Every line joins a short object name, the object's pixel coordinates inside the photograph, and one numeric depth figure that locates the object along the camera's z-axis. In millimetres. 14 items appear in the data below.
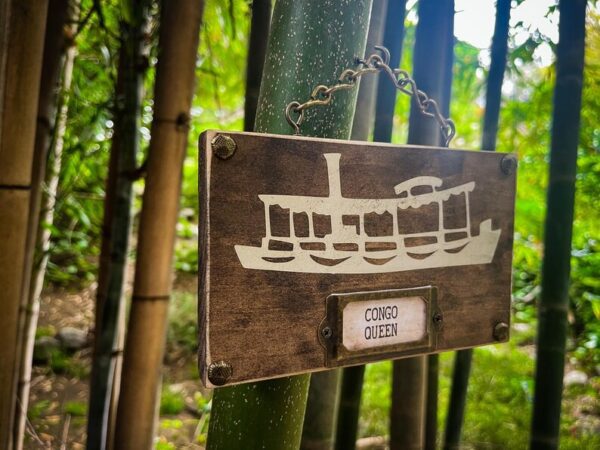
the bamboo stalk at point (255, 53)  488
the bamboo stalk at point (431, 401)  663
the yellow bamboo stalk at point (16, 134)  443
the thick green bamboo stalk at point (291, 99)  310
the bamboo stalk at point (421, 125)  482
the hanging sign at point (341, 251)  270
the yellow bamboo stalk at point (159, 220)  554
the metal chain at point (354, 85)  295
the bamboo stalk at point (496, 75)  514
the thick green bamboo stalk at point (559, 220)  446
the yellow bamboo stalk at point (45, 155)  622
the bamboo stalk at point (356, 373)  455
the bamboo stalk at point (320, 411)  492
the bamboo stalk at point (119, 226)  718
